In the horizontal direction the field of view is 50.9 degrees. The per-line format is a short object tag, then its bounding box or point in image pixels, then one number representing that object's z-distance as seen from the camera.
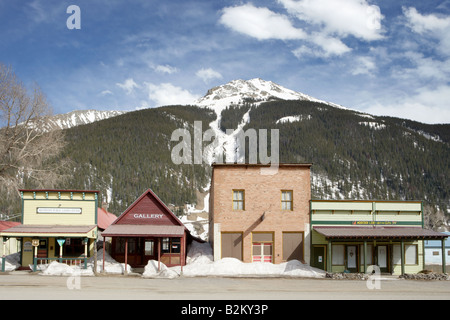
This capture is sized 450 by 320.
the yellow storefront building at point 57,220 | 34.22
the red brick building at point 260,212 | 35.47
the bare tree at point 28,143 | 42.25
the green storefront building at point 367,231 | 35.25
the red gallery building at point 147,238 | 35.75
